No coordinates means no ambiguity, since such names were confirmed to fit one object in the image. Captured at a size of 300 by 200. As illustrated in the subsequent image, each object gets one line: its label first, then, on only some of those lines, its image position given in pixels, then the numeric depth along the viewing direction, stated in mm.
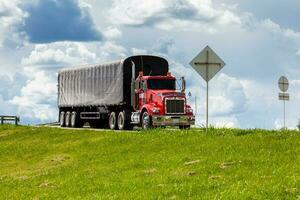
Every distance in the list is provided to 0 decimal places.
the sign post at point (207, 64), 29172
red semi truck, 38938
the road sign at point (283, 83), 44969
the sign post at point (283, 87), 45000
